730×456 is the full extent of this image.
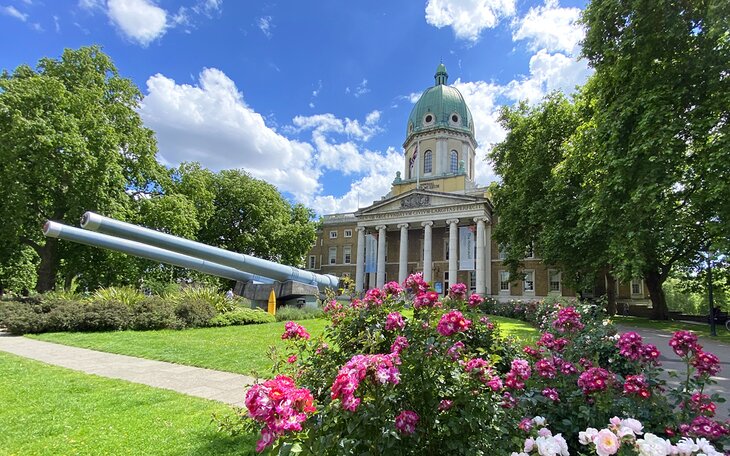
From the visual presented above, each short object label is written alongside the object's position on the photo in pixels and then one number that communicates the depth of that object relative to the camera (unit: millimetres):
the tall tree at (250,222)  38375
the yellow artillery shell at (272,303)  19212
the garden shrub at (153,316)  13906
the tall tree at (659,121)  12336
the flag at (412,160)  51350
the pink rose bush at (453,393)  2195
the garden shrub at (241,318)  15517
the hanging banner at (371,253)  49812
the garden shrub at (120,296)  15016
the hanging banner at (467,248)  43850
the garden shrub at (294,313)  17594
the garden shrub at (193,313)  14852
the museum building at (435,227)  44250
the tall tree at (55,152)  19672
